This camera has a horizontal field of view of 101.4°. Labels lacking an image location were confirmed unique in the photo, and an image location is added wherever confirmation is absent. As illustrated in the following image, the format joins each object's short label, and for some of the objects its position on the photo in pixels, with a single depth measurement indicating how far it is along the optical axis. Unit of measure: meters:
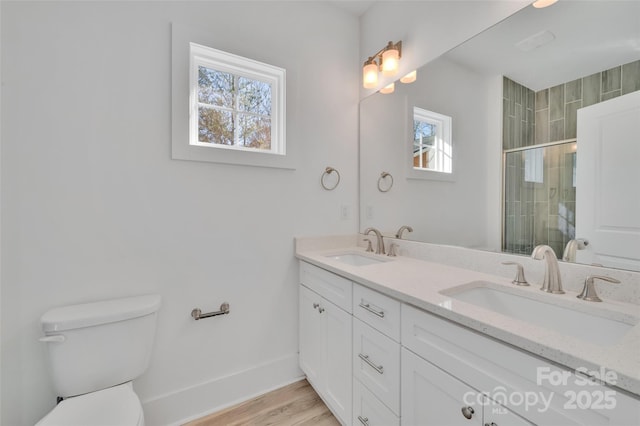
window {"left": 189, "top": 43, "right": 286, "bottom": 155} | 1.59
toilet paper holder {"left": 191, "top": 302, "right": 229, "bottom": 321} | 1.50
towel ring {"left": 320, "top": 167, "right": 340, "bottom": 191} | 1.93
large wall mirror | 0.92
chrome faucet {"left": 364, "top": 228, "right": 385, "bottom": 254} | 1.80
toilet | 1.00
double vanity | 0.58
